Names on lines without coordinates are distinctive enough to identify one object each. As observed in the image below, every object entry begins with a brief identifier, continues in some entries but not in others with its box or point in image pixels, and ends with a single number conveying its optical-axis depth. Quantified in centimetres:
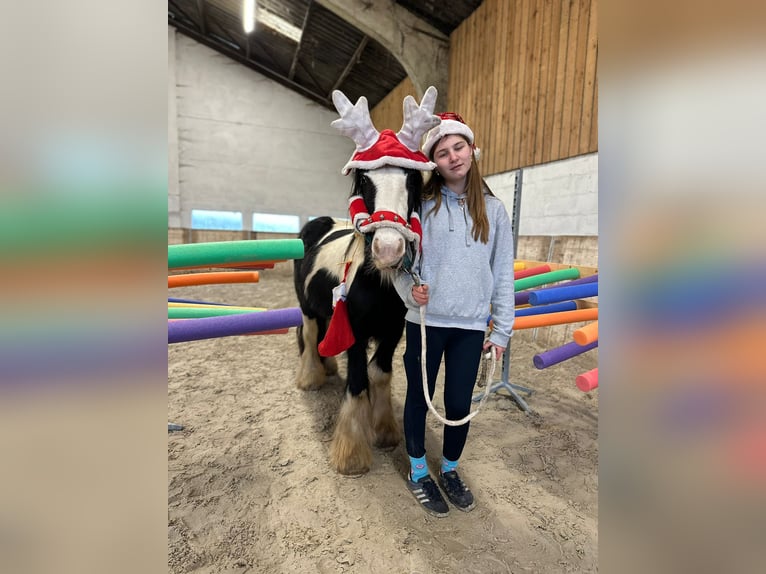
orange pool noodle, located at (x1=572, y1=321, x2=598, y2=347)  119
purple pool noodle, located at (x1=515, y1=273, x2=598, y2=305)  188
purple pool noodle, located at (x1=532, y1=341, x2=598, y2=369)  155
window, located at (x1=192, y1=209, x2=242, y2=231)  910
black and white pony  123
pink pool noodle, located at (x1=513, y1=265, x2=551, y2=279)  237
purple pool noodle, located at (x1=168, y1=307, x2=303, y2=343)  109
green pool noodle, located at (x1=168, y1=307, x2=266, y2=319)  148
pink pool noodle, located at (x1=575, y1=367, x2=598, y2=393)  108
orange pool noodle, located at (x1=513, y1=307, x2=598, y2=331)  167
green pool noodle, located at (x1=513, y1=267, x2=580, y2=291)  209
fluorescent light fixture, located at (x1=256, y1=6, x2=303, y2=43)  725
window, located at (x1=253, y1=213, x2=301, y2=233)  961
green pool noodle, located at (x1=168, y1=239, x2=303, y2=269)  108
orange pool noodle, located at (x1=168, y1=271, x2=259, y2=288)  179
